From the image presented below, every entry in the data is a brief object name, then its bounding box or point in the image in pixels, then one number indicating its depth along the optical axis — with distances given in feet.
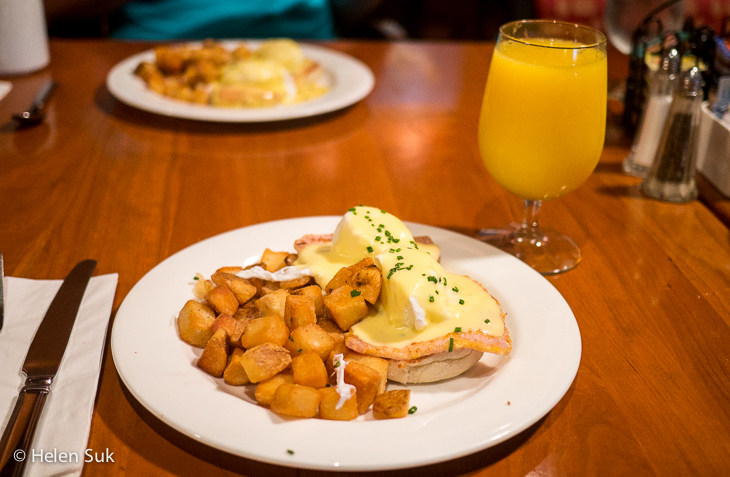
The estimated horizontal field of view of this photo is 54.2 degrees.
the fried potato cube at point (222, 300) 1.30
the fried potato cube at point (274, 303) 1.27
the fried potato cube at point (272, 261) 1.44
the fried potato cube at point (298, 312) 1.23
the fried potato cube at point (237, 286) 1.33
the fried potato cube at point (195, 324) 1.25
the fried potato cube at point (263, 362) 1.14
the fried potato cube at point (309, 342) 1.19
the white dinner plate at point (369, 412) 1.02
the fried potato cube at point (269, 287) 1.36
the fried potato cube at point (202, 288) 1.37
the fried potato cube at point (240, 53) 2.71
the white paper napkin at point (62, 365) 1.06
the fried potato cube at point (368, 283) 1.23
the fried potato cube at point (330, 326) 1.26
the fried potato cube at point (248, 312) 1.31
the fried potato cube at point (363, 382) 1.12
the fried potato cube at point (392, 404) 1.11
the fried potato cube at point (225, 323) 1.24
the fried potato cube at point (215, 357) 1.19
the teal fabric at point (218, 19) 3.55
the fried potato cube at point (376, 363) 1.15
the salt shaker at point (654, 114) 1.90
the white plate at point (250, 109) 2.22
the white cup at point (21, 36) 2.49
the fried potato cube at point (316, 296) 1.29
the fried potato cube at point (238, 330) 1.23
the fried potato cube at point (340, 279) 1.28
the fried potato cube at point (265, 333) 1.20
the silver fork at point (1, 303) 1.31
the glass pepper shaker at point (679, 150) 1.75
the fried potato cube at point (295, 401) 1.08
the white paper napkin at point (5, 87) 2.43
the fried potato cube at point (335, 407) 1.10
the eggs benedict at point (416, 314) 1.19
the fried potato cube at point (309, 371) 1.13
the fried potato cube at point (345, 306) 1.22
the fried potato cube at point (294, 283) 1.34
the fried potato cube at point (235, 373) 1.18
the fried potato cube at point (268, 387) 1.12
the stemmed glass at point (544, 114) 1.47
